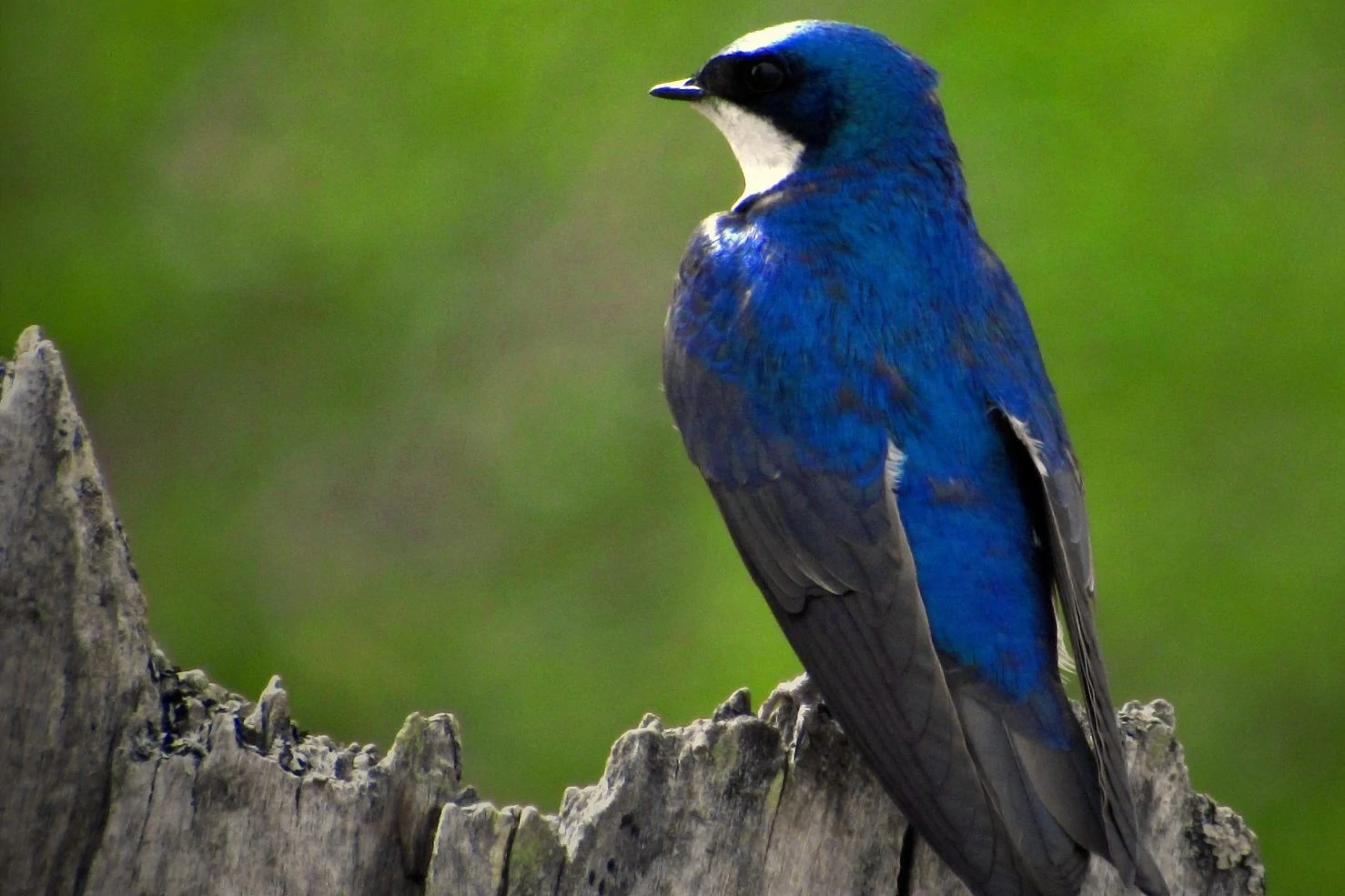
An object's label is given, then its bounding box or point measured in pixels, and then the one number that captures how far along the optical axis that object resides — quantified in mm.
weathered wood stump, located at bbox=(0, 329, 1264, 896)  5129
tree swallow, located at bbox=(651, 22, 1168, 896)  5848
